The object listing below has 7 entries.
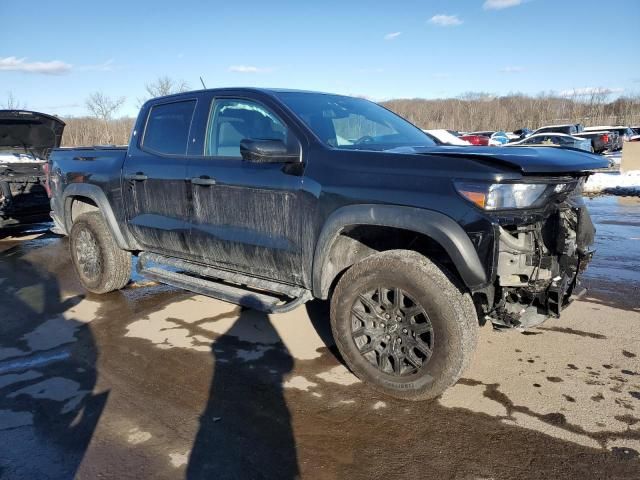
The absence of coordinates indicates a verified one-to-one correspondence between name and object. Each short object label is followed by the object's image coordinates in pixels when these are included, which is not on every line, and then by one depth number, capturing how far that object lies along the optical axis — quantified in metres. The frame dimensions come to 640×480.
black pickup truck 2.89
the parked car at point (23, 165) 8.20
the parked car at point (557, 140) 23.45
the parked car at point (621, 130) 31.80
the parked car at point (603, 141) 28.02
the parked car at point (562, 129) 31.81
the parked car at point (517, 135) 34.49
